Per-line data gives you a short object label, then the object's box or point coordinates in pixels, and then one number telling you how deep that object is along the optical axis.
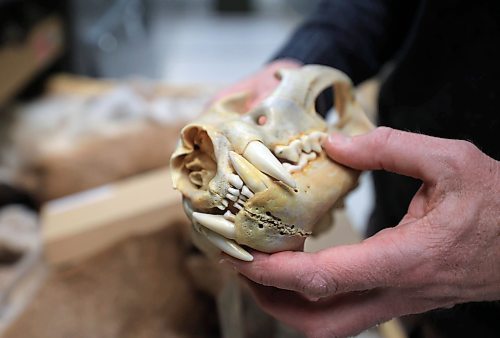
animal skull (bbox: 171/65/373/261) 0.45
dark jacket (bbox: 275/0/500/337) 0.52
